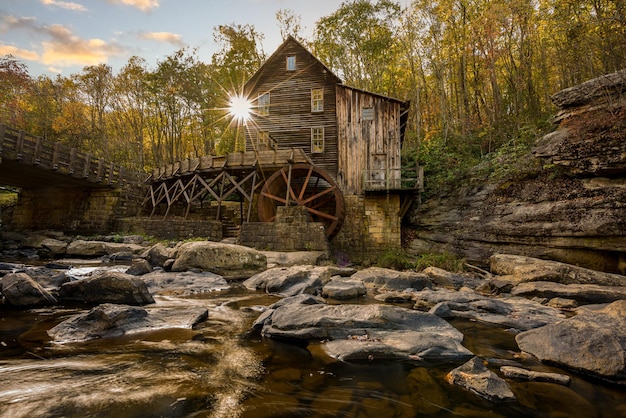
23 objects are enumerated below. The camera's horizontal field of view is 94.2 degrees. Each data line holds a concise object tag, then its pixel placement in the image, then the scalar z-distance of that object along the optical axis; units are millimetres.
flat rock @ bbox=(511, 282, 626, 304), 5652
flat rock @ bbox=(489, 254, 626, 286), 6953
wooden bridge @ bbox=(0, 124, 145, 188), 14633
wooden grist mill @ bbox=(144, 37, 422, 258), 13812
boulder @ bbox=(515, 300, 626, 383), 2375
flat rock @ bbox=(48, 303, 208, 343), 3127
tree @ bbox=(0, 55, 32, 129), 22391
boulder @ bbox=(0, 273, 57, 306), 4195
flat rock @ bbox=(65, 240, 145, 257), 11500
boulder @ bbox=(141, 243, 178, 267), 8235
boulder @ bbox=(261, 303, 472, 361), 2820
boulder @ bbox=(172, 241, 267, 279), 7457
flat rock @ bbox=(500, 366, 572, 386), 2336
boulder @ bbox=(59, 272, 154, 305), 4594
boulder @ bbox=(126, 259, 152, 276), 6918
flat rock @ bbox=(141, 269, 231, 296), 5811
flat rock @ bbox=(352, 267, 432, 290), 6584
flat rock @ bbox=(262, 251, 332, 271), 9792
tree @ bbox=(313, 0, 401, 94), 21250
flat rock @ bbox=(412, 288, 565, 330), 4211
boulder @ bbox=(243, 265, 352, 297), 5980
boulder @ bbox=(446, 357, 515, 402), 2074
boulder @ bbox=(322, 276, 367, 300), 5516
